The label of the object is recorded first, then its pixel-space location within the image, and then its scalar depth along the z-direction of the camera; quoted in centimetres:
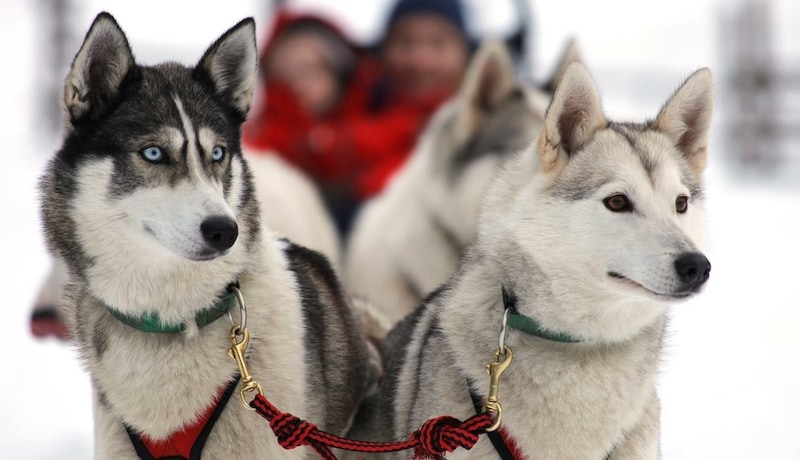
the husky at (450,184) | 794
